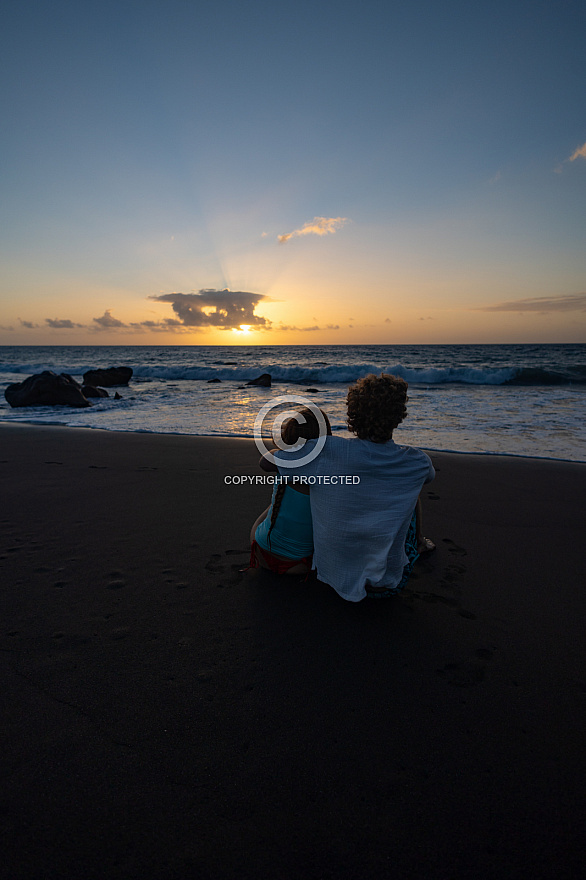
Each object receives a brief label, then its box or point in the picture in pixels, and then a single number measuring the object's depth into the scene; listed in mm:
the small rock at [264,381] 21719
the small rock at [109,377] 21578
